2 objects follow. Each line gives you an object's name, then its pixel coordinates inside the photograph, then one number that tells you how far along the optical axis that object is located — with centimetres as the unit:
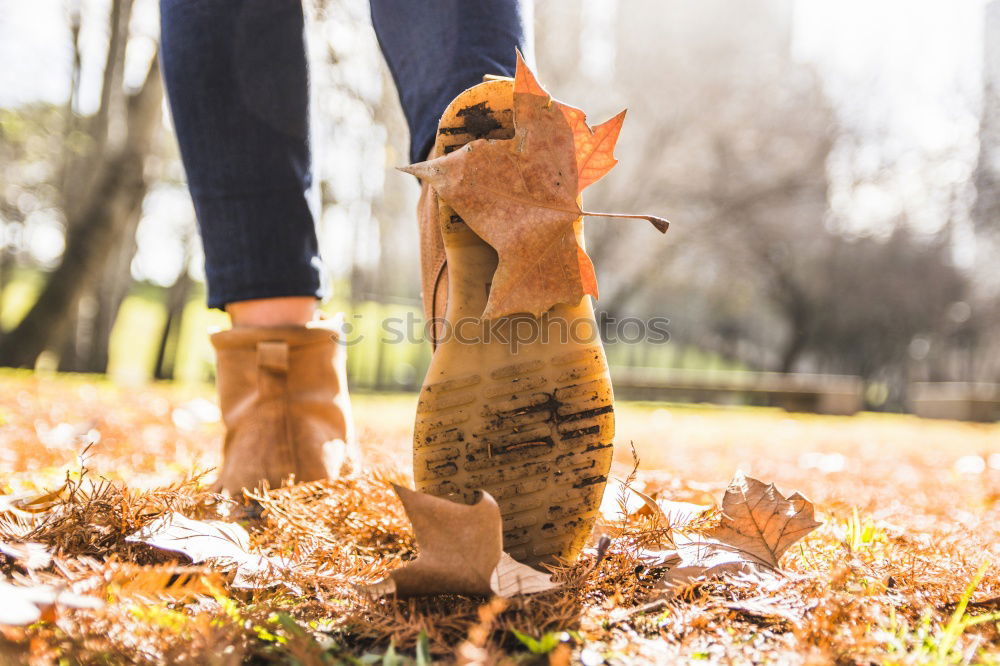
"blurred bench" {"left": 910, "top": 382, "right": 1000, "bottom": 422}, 736
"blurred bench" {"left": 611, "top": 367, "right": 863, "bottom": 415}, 831
